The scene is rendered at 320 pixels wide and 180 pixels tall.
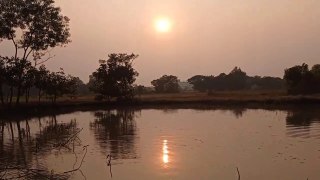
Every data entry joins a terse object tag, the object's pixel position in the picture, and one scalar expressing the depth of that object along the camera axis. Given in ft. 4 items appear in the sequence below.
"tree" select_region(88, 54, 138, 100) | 131.20
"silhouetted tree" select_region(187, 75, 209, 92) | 261.21
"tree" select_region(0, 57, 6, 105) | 98.42
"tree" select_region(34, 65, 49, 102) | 108.51
